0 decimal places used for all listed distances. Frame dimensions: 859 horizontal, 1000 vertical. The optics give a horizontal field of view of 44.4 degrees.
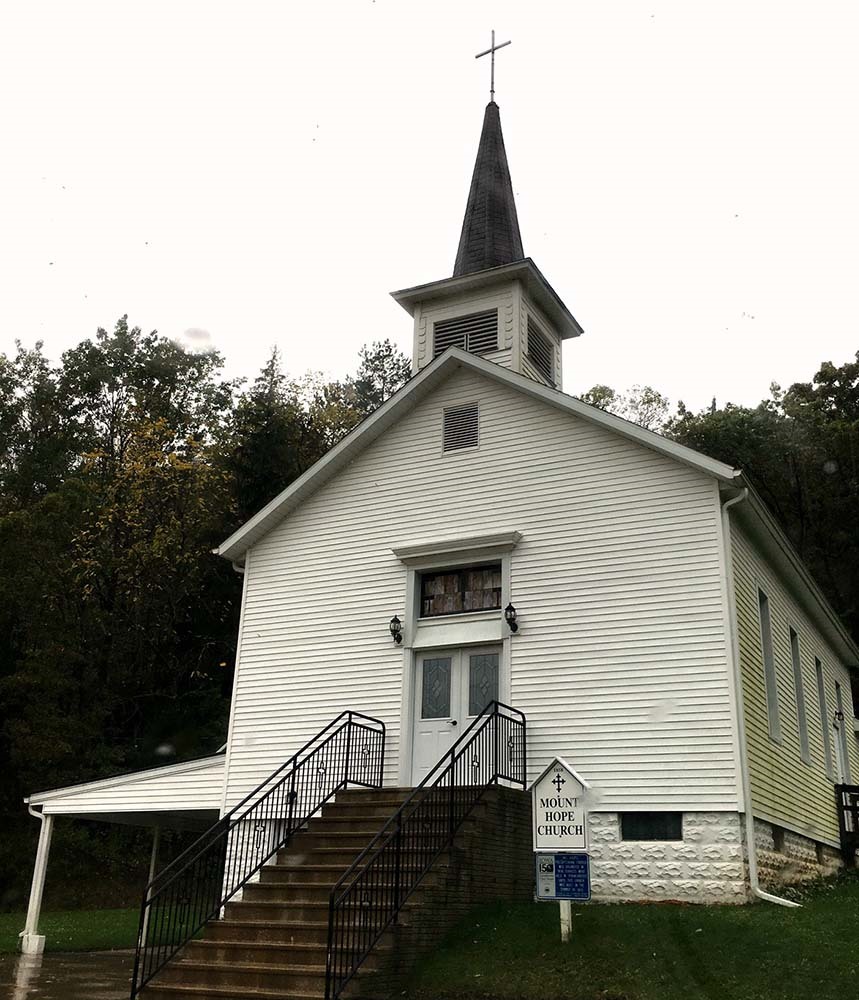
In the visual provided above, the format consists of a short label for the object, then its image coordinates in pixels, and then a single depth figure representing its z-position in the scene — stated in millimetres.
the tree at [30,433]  35281
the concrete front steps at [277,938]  9672
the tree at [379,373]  48688
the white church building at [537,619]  12594
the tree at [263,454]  33031
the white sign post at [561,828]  9961
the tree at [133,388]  38625
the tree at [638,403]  43156
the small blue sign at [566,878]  9898
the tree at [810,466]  34281
